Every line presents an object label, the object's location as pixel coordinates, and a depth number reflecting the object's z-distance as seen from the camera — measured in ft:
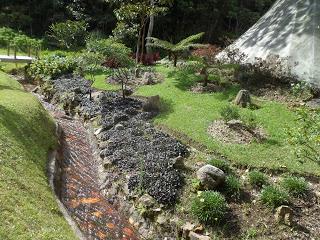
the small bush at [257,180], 30.00
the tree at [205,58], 51.37
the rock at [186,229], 25.79
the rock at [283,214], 26.10
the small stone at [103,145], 38.02
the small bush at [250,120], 38.90
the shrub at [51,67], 63.85
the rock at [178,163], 32.30
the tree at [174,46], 56.68
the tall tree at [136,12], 62.18
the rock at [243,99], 44.49
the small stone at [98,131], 41.76
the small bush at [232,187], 28.74
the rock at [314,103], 43.70
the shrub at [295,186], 28.74
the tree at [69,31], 71.01
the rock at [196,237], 25.06
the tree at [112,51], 47.45
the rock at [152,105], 45.34
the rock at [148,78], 55.03
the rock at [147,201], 28.33
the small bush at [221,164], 31.62
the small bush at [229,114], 38.42
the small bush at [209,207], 26.21
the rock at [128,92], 51.92
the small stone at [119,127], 40.53
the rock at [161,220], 27.05
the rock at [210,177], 28.91
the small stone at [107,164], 34.48
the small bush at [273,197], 27.29
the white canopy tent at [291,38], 49.22
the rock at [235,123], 37.77
